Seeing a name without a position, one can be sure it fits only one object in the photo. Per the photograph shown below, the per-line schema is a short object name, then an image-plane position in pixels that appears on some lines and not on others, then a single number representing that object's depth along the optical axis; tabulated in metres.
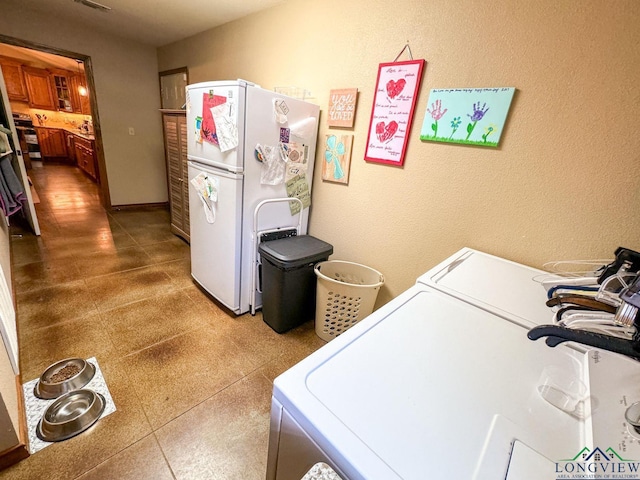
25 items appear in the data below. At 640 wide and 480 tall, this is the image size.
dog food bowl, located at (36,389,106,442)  1.16
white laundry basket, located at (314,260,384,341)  1.71
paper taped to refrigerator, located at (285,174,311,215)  2.03
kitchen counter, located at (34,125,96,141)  7.33
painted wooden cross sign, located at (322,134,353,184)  1.90
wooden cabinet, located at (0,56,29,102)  6.36
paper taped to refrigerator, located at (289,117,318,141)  1.87
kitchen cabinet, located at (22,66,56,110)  6.64
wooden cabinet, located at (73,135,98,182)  5.38
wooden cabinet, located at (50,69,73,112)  6.93
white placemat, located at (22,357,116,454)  1.14
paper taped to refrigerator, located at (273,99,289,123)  1.72
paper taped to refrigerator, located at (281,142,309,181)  1.90
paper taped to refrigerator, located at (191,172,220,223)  1.88
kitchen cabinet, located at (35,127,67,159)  7.29
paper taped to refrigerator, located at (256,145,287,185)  1.78
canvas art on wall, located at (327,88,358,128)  1.80
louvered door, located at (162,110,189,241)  2.76
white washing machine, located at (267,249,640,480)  0.44
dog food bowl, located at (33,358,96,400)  1.33
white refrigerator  1.66
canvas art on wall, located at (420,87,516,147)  1.29
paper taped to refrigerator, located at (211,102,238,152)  1.63
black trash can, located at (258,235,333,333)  1.77
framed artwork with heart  1.52
